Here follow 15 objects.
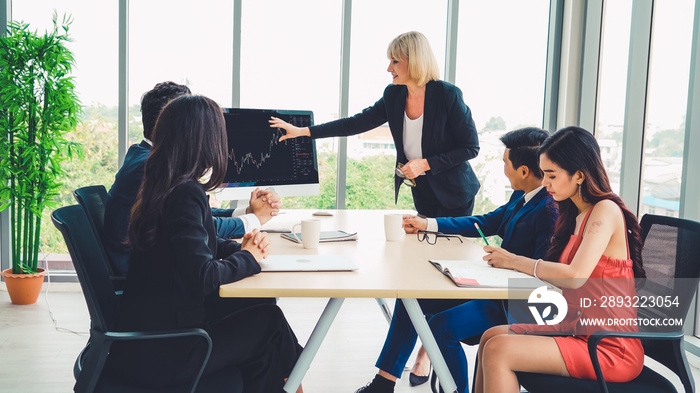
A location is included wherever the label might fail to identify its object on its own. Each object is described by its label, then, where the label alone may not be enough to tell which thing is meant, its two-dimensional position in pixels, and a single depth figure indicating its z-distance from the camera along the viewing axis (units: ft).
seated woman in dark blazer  4.85
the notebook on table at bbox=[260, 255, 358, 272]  5.59
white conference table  4.99
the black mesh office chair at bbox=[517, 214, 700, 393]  5.00
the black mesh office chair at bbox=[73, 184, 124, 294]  6.51
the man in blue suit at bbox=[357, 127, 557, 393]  6.72
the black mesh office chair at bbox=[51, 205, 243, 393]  4.57
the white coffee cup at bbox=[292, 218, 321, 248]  6.76
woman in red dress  5.17
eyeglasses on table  7.42
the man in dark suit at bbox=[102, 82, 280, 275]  6.45
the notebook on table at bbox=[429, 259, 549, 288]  5.21
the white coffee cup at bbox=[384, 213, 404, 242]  7.38
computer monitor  8.52
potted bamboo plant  12.00
